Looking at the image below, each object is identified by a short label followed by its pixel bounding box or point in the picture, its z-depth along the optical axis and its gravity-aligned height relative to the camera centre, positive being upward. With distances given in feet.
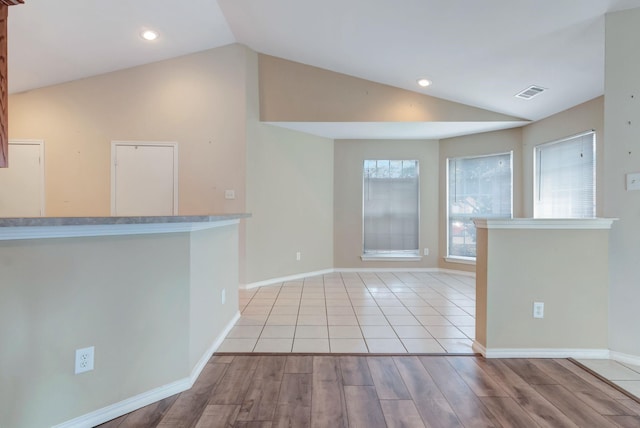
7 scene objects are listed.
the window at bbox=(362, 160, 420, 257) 18.40 +0.44
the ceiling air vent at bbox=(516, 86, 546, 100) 11.95 +4.56
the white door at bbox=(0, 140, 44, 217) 13.38 +1.30
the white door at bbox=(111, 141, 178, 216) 13.80 +1.47
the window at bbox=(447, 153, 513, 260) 16.48 +0.98
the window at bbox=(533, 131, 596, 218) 12.11 +1.43
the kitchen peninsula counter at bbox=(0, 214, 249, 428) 4.73 -1.69
